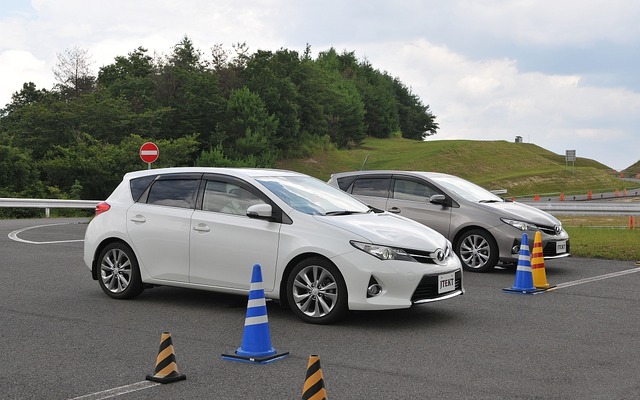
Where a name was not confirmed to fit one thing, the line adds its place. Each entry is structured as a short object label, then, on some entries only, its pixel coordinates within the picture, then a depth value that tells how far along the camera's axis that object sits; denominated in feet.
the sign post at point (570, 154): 206.06
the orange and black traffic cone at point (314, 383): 15.31
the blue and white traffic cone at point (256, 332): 21.26
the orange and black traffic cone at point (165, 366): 19.02
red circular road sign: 79.66
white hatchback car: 26.37
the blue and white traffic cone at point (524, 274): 34.76
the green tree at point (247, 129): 273.89
